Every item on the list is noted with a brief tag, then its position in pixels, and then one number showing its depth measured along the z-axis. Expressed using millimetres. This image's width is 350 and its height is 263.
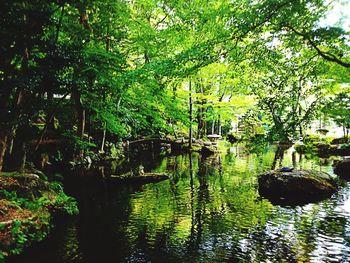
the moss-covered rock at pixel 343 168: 18266
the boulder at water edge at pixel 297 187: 12953
